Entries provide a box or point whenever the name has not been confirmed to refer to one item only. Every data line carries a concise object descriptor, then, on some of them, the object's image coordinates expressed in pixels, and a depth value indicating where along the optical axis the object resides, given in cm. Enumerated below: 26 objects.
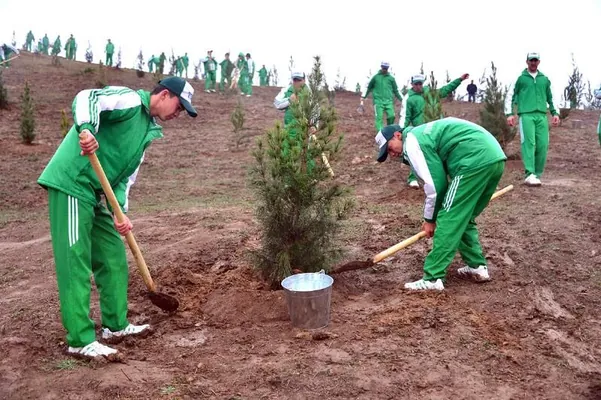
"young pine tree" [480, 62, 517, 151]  1127
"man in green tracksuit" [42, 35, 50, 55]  4400
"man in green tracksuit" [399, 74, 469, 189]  1009
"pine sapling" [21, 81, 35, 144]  1372
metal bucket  396
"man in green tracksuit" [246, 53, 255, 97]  2572
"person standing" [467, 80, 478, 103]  2488
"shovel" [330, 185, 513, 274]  489
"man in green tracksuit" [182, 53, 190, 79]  3496
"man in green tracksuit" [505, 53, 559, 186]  855
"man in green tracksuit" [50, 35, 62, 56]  4078
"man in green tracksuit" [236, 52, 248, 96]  2578
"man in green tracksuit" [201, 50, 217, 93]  2552
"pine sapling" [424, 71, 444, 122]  904
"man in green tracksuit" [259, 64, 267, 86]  3578
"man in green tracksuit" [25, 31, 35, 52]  4350
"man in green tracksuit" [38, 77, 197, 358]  351
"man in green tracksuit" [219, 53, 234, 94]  2518
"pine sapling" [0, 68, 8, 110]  1819
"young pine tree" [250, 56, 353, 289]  454
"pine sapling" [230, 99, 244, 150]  1476
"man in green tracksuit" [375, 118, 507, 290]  464
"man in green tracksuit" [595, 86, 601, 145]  785
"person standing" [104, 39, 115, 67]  3077
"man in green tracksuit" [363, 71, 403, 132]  1166
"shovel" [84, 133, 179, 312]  348
